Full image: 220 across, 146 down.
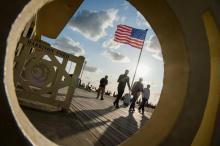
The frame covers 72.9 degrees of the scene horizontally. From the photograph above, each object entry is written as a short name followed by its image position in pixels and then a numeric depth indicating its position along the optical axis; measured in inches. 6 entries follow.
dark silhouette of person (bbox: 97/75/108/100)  354.3
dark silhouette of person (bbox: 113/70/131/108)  260.0
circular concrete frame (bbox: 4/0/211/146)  29.7
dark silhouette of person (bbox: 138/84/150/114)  293.8
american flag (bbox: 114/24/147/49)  378.8
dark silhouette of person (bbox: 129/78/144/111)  273.9
